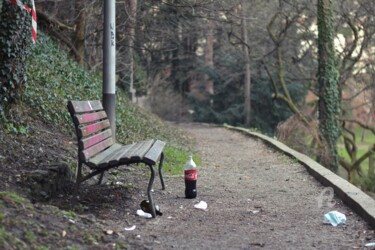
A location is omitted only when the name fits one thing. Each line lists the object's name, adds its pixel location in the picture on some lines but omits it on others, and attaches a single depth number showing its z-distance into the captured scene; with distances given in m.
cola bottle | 7.54
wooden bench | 6.15
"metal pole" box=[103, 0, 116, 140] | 9.42
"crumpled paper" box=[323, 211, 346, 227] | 6.24
